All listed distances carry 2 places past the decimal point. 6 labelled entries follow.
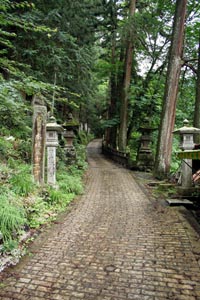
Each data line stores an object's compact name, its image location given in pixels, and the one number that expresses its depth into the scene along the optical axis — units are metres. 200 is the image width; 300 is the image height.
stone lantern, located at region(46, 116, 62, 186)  6.62
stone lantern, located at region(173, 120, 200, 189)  6.41
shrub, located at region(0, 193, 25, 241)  3.42
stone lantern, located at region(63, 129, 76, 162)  11.31
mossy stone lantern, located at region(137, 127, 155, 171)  12.05
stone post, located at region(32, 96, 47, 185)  5.88
